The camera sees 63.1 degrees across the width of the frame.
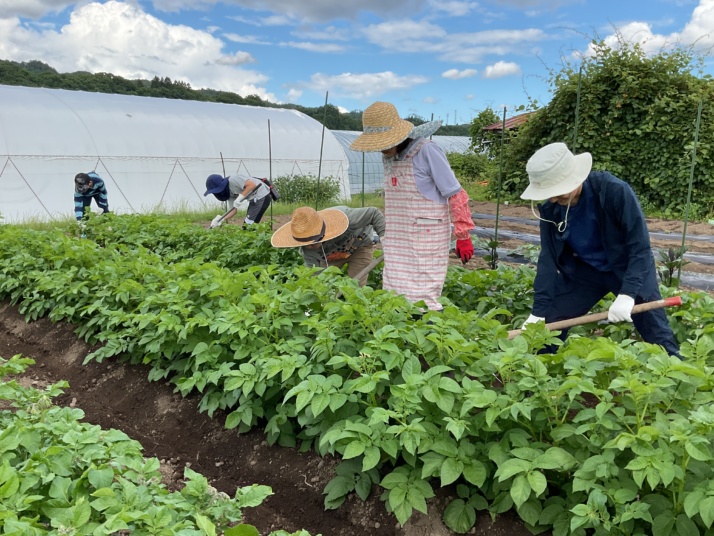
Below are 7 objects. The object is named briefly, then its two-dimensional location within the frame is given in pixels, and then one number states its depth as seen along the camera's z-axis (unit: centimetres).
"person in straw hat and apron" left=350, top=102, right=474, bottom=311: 336
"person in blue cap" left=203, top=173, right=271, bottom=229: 691
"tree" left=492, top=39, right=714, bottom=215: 1123
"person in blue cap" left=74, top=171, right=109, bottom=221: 796
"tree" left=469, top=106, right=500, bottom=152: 1842
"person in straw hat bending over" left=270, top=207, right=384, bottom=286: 393
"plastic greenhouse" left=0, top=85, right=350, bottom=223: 1187
